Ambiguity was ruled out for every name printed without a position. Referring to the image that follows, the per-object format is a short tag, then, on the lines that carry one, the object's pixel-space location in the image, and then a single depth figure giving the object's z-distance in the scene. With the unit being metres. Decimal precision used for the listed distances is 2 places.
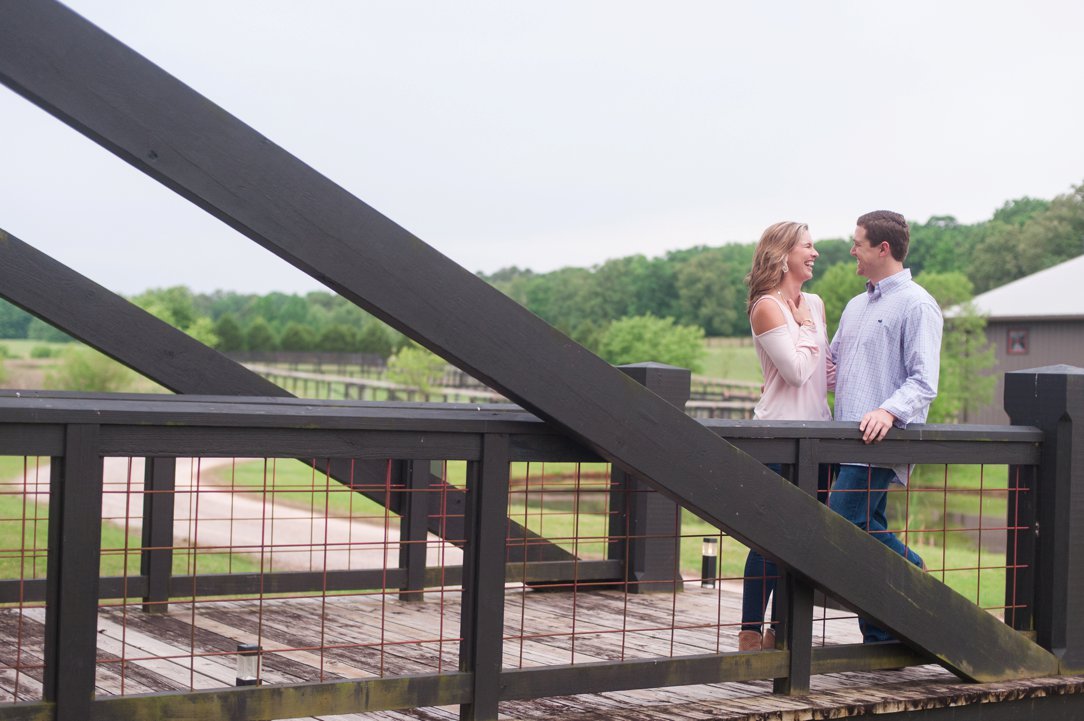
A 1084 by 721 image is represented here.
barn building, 38.19
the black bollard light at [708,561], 6.52
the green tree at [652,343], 59.34
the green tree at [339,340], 66.31
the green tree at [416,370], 44.06
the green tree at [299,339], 68.19
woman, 4.29
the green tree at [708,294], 79.25
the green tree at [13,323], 65.96
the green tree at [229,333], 70.88
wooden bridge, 2.92
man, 4.42
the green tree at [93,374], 35.91
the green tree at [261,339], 70.31
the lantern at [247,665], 3.34
